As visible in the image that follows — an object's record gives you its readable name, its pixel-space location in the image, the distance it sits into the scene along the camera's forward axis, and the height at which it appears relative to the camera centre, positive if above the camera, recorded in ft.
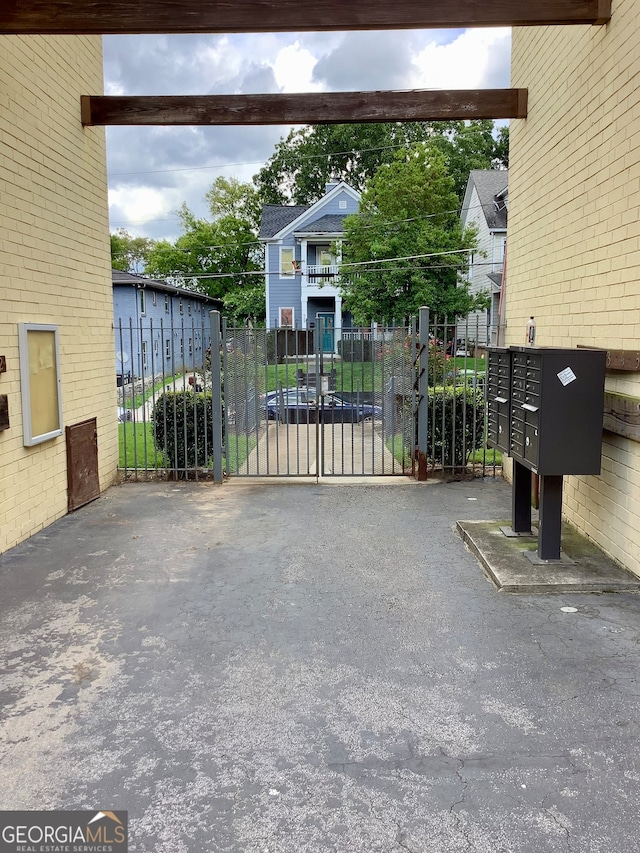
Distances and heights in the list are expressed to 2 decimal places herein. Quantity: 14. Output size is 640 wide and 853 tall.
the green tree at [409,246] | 63.36 +11.58
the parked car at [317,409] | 29.07 -2.45
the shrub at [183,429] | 28.73 -2.94
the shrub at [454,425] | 28.35 -2.79
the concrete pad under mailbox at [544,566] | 15.31 -5.14
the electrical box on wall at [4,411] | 18.39 -1.34
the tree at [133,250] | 195.11 +34.79
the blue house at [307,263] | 98.94 +15.64
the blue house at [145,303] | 76.68 +8.14
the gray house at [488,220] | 82.53 +19.16
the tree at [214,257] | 140.87 +23.64
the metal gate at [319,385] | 28.32 -0.98
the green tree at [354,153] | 128.98 +46.38
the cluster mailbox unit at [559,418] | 15.52 -1.33
